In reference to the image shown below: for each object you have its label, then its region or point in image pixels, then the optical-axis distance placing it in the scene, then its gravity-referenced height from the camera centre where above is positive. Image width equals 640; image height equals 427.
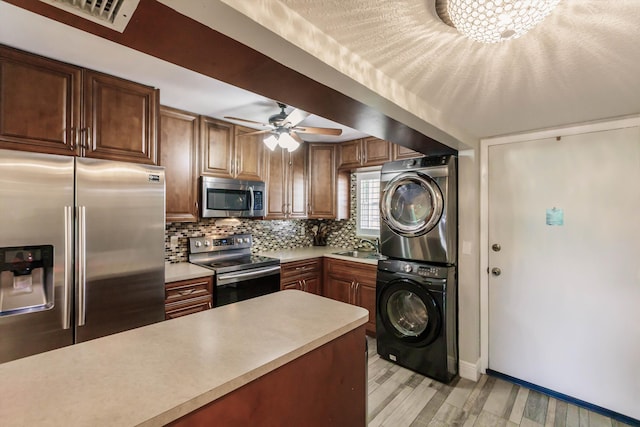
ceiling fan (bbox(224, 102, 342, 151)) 2.41 +0.73
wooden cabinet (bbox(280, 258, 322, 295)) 3.13 -0.69
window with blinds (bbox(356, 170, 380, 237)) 3.91 +0.15
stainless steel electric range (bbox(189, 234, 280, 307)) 2.56 -0.49
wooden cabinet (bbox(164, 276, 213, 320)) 2.24 -0.67
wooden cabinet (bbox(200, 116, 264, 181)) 2.79 +0.66
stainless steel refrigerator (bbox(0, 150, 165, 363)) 1.57 -0.21
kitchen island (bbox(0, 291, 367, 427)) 0.67 -0.44
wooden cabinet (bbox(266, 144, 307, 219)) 3.35 +0.38
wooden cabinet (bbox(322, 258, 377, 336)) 3.15 -0.79
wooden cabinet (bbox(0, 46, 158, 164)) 1.61 +0.66
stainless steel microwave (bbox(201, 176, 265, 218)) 2.76 +0.17
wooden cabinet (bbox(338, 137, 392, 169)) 3.28 +0.75
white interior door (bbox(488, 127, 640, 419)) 2.00 -0.39
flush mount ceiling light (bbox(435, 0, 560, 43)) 0.85 +0.62
